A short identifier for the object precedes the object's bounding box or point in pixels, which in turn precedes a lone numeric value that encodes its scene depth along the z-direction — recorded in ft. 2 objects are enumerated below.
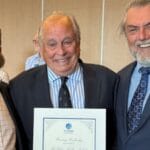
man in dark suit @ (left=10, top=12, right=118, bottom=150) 7.39
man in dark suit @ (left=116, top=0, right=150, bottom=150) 7.14
